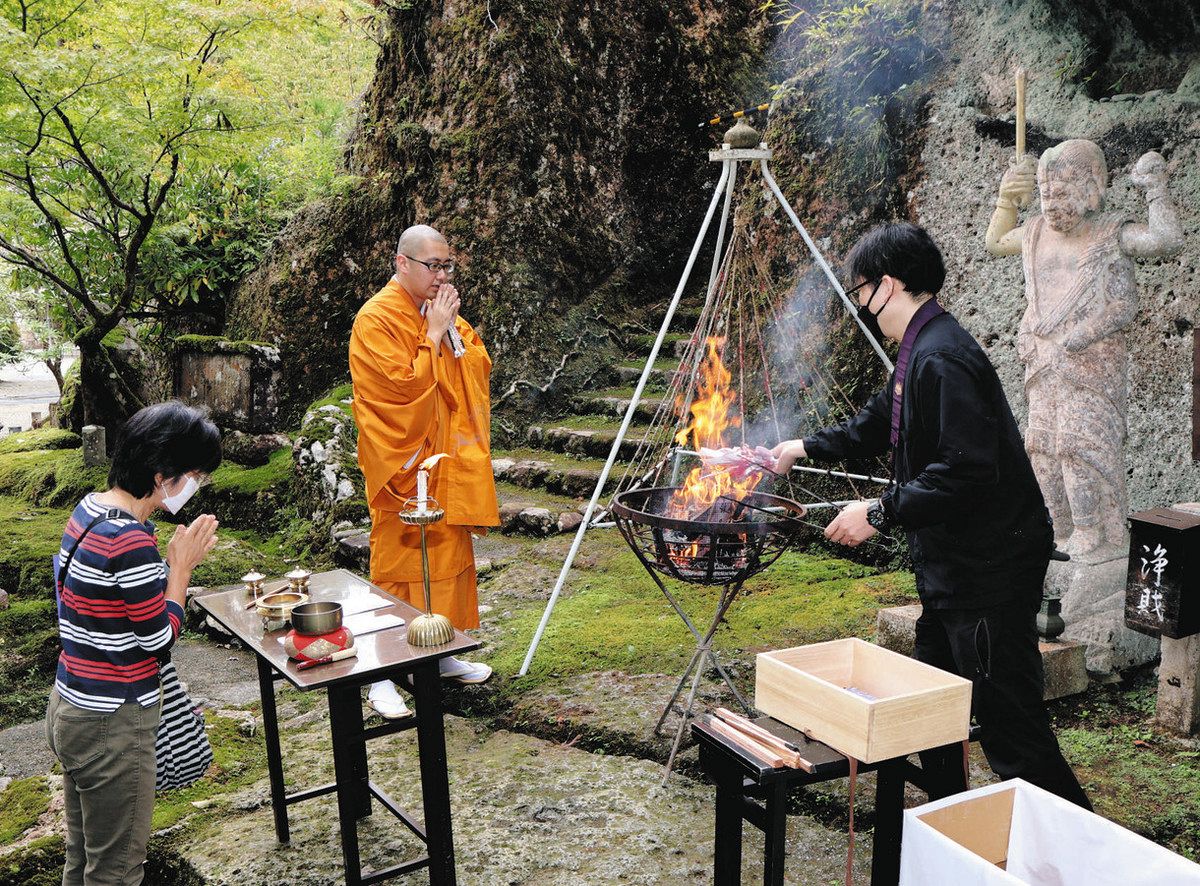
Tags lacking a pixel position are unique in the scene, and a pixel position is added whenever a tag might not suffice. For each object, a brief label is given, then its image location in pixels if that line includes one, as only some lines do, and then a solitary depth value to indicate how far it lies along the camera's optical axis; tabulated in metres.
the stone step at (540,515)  8.31
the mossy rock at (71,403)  13.17
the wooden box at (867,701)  2.30
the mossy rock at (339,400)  9.28
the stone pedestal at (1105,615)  4.96
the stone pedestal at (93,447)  11.49
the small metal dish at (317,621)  3.21
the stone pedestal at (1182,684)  4.39
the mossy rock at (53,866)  3.67
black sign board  4.23
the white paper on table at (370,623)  3.47
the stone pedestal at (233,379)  11.13
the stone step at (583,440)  9.02
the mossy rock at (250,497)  9.65
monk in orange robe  5.05
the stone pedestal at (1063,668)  4.75
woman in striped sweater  2.83
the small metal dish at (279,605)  3.46
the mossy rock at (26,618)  7.09
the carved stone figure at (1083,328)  4.80
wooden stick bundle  2.32
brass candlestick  3.23
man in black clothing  2.91
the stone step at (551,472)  8.99
